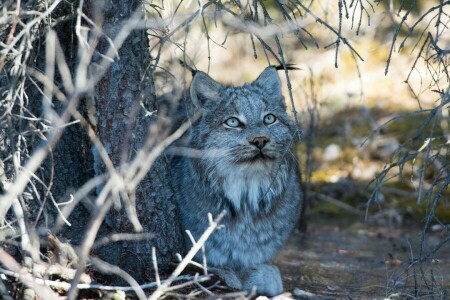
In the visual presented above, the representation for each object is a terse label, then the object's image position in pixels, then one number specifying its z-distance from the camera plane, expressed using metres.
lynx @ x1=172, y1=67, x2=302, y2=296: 10.16
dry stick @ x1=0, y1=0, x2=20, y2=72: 6.85
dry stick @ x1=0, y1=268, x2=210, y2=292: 7.21
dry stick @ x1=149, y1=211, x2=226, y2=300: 6.62
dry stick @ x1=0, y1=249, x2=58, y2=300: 6.01
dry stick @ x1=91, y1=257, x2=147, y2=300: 6.67
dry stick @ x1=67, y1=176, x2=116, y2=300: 5.95
